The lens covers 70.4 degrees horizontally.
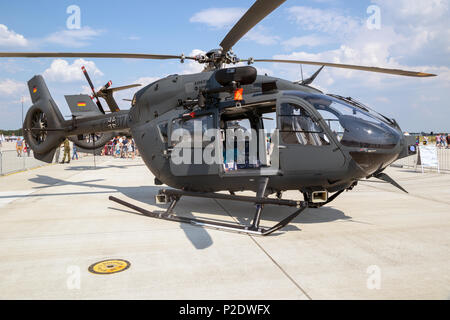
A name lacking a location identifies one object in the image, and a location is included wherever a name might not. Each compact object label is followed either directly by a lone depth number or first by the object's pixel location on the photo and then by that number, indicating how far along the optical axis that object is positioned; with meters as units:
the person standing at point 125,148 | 28.28
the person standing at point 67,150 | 21.03
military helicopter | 5.27
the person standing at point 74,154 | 25.74
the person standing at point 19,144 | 27.45
